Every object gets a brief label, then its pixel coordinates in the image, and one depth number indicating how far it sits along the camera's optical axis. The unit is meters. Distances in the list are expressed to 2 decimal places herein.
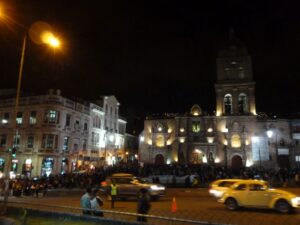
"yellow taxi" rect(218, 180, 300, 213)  14.41
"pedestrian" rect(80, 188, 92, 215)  11.02
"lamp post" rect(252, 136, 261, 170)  58.66
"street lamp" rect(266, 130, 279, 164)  57.68
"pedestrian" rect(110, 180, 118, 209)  17.39
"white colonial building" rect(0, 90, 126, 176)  40.53
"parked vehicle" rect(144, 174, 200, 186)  32.91
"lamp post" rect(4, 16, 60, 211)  13.98
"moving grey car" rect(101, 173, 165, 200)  20.56
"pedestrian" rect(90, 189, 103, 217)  11.00
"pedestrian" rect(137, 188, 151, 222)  11.33
